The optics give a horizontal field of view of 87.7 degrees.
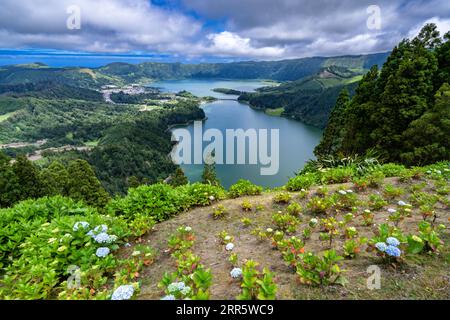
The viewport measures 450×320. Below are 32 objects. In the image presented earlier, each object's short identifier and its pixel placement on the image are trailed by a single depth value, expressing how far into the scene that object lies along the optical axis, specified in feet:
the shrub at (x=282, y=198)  19.92
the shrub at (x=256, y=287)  7.99
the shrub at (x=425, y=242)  9.86
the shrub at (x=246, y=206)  19.13
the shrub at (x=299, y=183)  22.62
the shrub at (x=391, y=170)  24.64
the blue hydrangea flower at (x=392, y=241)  9.78
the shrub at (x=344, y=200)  17.84
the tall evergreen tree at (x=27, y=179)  70.79
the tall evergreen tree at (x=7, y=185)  66.85
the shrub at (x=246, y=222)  16.69
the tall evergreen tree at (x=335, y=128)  77.00
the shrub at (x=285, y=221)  15.54
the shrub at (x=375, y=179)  21.31
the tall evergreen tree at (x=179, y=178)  107.44
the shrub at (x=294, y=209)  17.44
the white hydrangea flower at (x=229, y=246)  12.44
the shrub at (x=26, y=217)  12.35
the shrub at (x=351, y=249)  11.07
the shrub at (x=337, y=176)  24.55
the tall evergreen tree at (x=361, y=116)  55.52
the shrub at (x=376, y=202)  17.20
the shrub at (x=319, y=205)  17.44
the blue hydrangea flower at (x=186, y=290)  8.30
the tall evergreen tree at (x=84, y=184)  84.74
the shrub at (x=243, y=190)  22.86
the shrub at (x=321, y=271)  9.20
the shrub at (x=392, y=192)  18.84
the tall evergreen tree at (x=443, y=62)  46.44
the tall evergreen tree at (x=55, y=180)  76.79
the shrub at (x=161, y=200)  17.46
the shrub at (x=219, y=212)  18.12
